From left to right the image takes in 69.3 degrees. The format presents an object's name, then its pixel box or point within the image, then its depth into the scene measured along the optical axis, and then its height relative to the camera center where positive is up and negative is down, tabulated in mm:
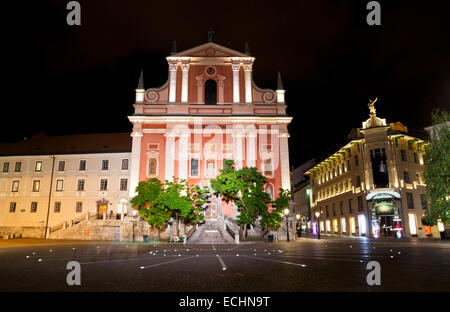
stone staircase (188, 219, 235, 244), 31719 -970
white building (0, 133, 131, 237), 44156 +5503
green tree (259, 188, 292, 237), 32291 +1093
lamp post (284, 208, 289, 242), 33375 +1243
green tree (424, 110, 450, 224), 22891 +3484
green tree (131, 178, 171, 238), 32844 +2225
